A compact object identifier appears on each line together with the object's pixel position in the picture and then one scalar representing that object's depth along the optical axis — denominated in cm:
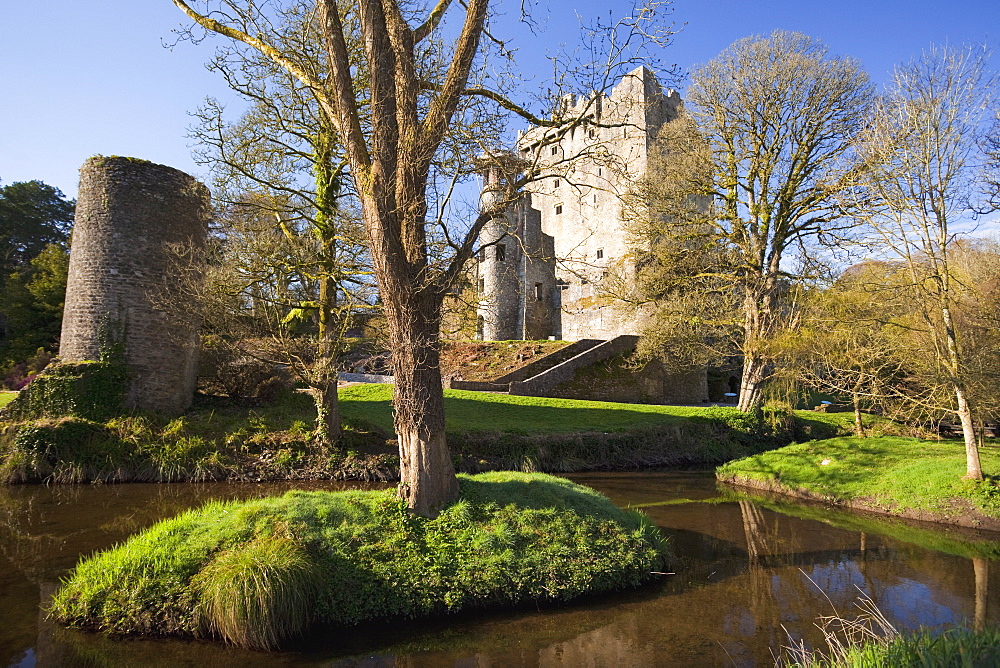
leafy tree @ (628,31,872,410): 1536
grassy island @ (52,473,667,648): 489
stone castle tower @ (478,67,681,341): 2941
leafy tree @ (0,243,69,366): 1955
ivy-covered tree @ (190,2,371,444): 1077
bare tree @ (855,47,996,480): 920
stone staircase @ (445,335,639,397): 2048
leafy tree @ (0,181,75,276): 2783
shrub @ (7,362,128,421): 1161
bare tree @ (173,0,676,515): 641
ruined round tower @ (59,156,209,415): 1258
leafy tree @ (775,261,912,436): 1091
